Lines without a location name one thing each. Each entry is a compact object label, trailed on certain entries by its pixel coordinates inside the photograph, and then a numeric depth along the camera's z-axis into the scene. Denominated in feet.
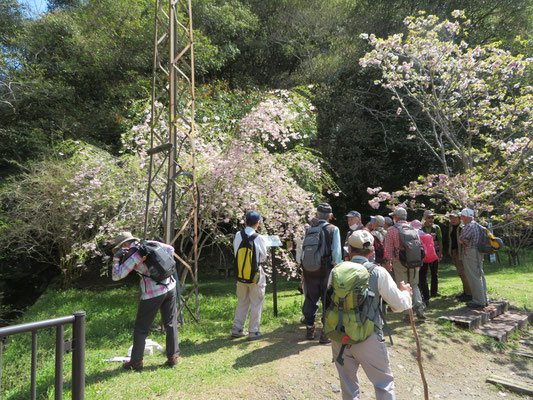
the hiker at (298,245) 25.53
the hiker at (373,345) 10.33
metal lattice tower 19.10
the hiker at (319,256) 16.93
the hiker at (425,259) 23.80
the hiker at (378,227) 22.20
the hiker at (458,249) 25.31
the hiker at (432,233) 26.57
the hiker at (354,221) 19.80
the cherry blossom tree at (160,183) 24.89
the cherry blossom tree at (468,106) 25.98
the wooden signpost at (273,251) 19.65
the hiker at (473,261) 22.36
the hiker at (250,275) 17.80
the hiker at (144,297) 14.06
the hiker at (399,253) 20.36
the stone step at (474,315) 20.47
